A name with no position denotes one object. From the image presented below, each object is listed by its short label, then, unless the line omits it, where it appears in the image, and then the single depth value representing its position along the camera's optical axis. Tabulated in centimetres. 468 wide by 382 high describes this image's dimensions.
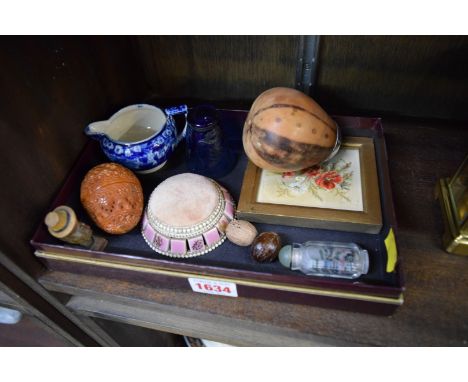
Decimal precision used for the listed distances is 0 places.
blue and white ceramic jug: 64
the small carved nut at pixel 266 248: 55
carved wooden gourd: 54
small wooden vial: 54
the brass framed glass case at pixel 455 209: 56
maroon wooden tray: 51
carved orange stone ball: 59
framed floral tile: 58
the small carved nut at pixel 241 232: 58
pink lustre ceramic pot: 58
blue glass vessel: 64
